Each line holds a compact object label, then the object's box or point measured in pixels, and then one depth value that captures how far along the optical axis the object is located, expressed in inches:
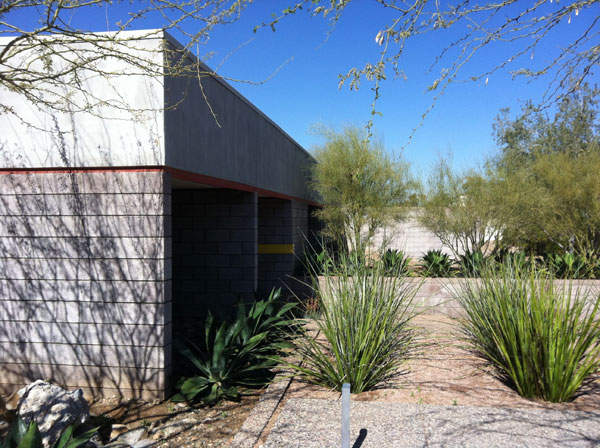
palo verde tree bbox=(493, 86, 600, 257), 557.6
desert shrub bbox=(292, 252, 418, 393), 211.6
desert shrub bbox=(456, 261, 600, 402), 195.9
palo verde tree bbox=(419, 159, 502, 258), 574.9
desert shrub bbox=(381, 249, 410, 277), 238.4
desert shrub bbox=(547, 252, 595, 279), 454.3
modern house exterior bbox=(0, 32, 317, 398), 231.6
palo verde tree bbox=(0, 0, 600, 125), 152.6
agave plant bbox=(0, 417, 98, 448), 137.0
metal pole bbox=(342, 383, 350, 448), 135.8
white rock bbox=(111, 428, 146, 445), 195.9
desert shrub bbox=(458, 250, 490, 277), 443.1
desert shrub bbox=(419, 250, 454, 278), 485.4
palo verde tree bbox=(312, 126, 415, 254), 601.6
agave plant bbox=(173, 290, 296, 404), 228.5
